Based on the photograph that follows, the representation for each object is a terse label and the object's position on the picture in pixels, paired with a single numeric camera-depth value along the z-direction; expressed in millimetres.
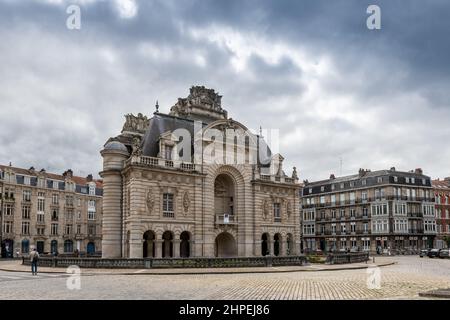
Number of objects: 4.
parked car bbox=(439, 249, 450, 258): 54344
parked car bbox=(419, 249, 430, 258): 58734
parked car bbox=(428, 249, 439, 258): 55500
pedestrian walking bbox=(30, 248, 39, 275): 28558
